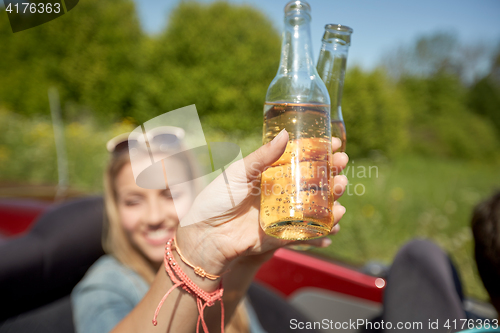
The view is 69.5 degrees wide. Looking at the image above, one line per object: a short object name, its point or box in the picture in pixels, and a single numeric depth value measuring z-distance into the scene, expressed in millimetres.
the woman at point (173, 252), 1006
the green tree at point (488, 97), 26062
